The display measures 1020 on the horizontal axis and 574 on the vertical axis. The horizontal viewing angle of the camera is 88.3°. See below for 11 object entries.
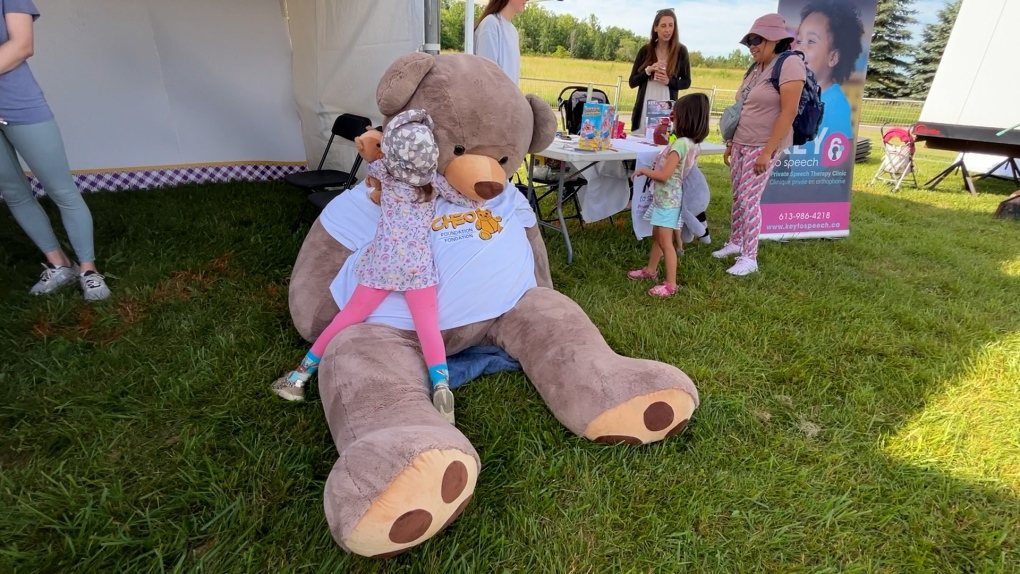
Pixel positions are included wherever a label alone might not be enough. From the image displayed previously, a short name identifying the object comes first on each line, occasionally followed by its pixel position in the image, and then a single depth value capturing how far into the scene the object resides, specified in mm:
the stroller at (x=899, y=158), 7629
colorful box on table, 3781
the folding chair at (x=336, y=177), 4113
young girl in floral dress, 1938
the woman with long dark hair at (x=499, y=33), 3551
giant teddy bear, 1387
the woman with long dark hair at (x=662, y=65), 4848
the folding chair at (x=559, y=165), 4391
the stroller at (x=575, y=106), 4742
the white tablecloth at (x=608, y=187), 4289
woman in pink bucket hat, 3428
